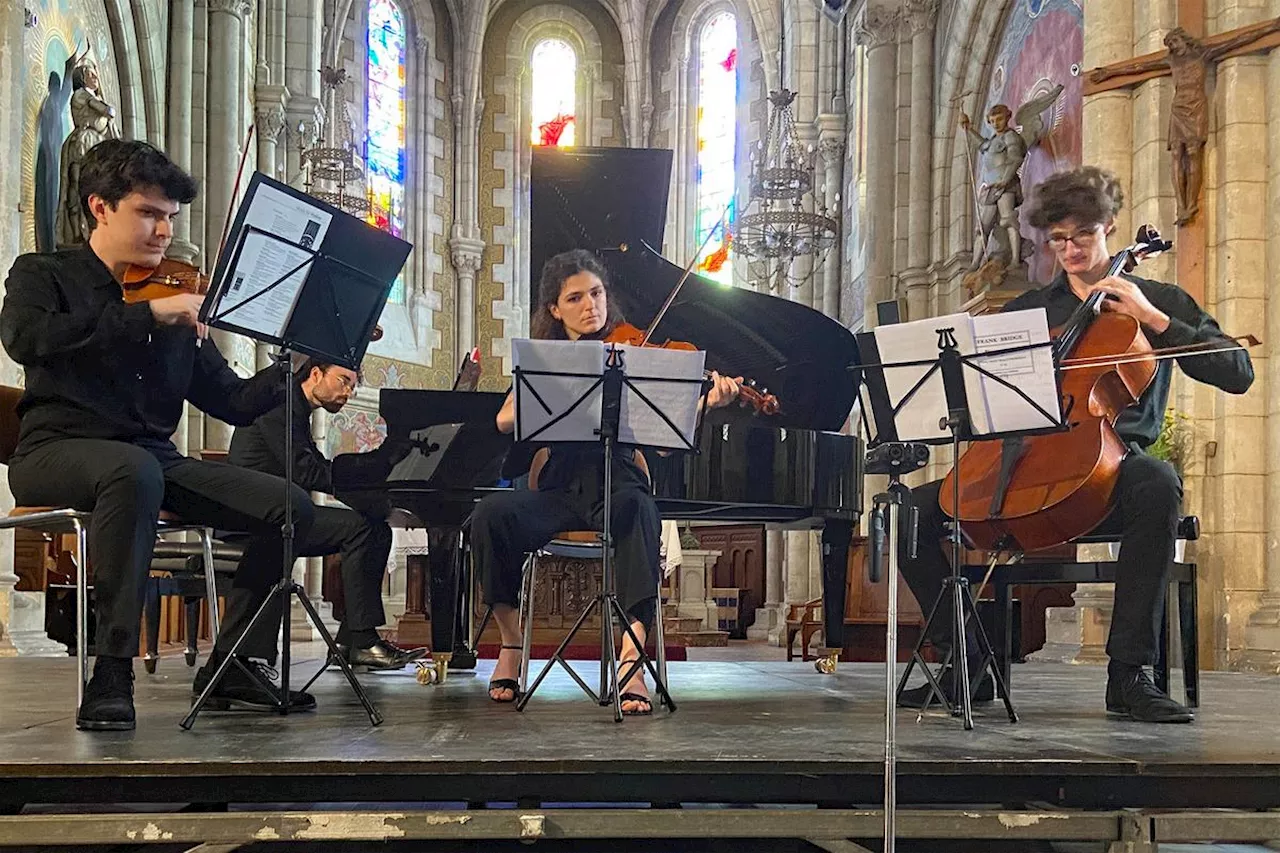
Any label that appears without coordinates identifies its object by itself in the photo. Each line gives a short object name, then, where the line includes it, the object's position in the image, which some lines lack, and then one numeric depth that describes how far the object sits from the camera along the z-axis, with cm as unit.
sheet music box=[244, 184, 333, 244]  340
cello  379
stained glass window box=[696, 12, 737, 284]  2053
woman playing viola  414
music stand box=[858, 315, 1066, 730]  360
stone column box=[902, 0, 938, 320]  1356
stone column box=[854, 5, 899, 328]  1387
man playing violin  344
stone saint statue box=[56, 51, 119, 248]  913
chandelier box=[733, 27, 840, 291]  1442
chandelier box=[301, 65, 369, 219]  1518
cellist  379
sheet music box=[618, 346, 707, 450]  395
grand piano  512
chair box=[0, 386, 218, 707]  366
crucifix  778
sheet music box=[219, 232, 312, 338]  342
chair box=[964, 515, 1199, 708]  403
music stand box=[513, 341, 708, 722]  390
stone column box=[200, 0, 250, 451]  1288
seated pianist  493
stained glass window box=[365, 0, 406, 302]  1994
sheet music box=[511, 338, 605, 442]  390
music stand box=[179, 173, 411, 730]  340
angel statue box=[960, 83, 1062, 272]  1115
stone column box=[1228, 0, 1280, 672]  729
